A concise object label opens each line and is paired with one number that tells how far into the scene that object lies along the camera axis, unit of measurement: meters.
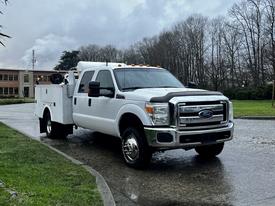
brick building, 57.72
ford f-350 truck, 4.23
